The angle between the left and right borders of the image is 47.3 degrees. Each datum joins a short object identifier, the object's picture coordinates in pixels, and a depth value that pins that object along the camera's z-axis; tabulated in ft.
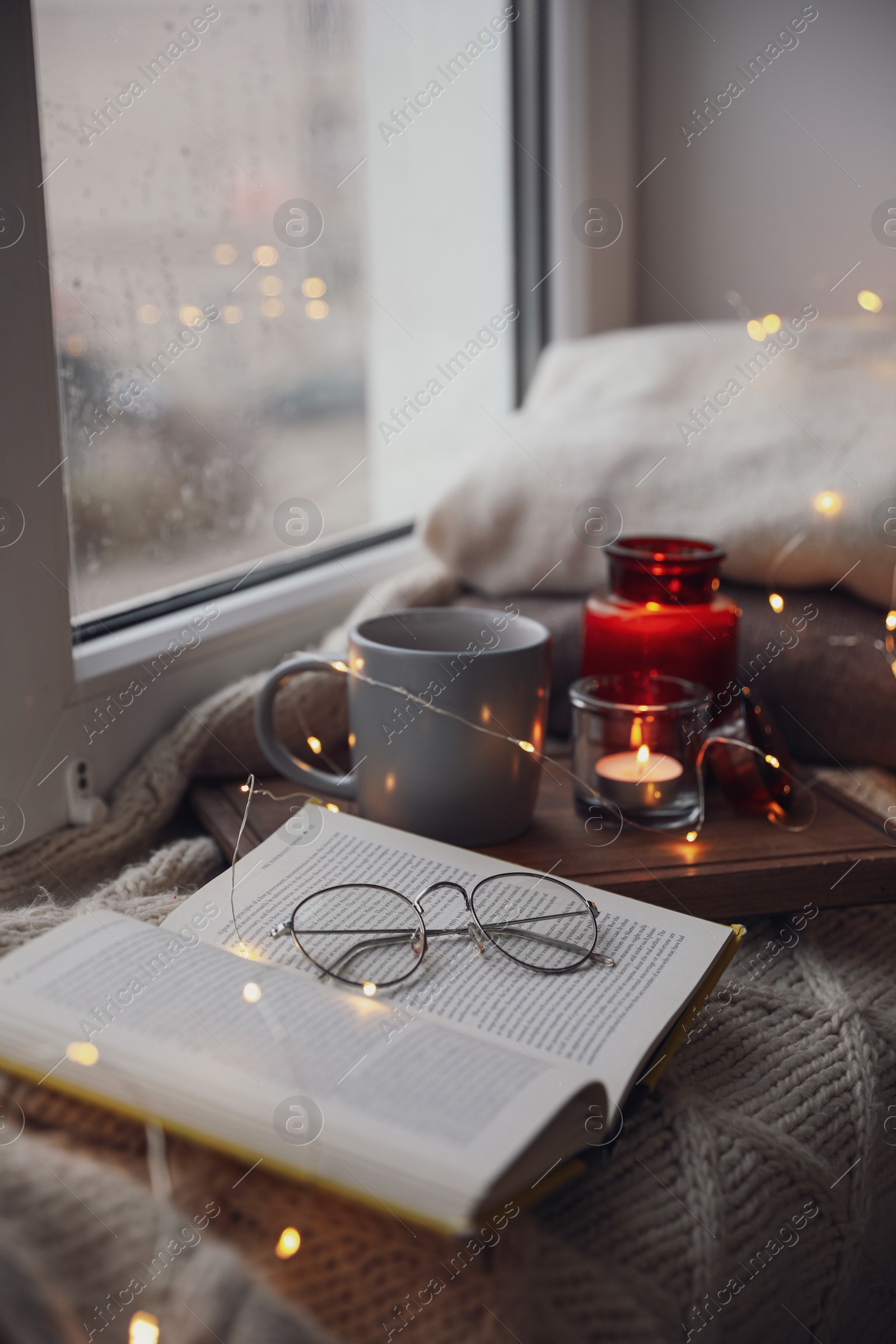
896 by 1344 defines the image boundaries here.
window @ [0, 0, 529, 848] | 2.15
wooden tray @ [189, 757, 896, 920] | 1.95
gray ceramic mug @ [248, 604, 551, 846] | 1.99
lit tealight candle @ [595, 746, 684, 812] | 2.14
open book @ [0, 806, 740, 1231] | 1.24
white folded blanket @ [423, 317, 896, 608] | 2.52
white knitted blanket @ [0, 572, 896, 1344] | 1.25
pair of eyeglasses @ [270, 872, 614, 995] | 1.68
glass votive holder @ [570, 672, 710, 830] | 2.13
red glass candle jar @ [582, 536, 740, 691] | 2.36
